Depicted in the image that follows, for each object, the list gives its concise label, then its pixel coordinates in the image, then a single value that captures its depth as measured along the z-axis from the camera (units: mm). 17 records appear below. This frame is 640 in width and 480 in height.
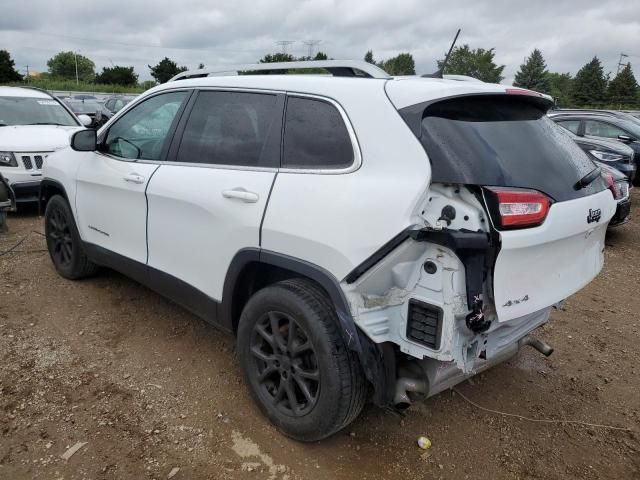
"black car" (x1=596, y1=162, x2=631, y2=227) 6523
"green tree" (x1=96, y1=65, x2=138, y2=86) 72125
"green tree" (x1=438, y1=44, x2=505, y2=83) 78250
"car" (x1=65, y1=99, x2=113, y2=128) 14848
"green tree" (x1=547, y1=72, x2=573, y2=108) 67312
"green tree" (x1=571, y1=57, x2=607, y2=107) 65562
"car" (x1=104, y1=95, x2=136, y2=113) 17281
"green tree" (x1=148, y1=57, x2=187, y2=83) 68812
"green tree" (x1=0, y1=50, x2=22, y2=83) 57500
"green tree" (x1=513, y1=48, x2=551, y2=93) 79506
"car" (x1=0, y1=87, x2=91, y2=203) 7055
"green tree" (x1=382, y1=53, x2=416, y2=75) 80812
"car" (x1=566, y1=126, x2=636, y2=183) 8719
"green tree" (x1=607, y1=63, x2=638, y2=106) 63188
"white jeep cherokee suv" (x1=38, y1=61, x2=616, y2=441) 2129
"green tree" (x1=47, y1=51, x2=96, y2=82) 98188
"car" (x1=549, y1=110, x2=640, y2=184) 10898
